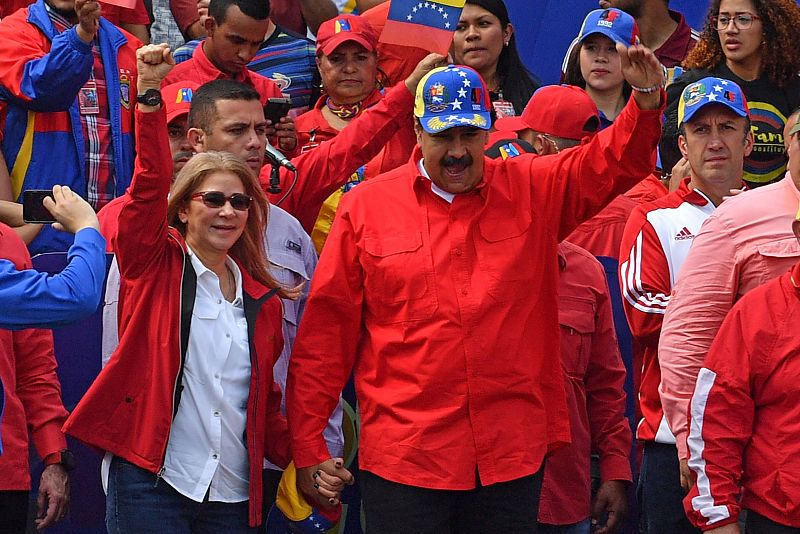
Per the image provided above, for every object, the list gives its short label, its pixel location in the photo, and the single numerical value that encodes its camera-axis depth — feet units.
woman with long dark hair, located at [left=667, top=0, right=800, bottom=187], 49.39
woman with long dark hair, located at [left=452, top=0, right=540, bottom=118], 51.65
